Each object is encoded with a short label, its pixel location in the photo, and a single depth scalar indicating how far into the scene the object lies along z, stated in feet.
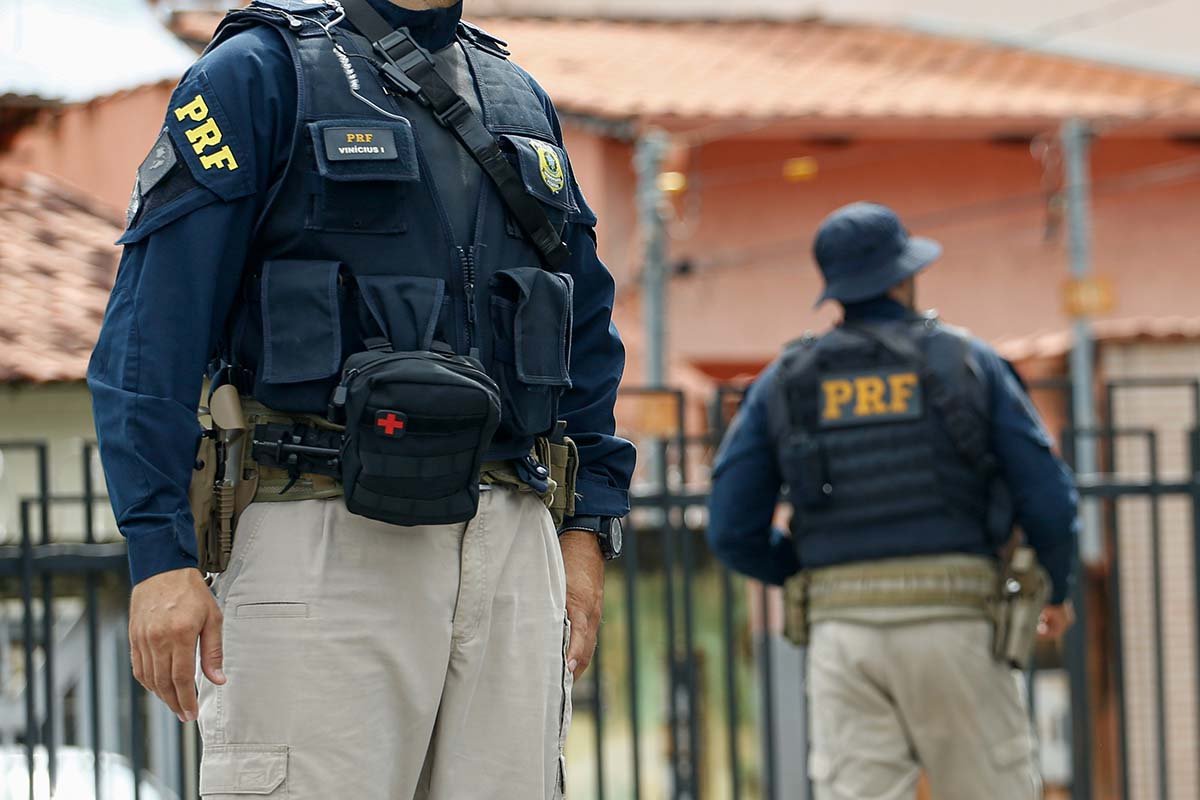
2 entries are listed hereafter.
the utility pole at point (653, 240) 81.51
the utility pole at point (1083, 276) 75.36
